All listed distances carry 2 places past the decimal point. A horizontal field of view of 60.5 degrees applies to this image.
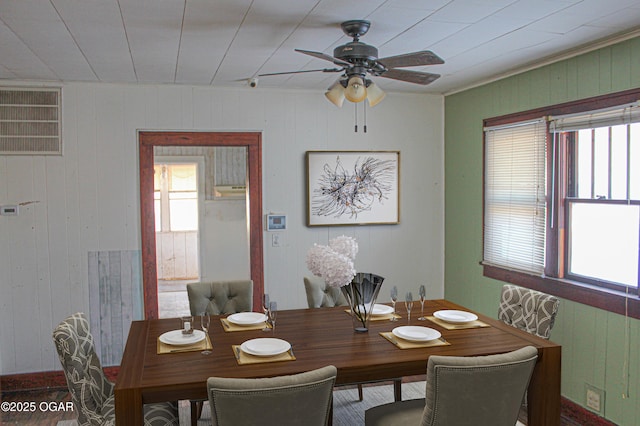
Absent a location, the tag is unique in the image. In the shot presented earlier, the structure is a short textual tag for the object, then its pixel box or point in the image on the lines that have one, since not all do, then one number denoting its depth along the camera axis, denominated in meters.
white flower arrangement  2.62
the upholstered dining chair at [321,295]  3.65
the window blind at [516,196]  3.75
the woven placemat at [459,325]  2.88
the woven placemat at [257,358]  2.33
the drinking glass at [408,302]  2.95
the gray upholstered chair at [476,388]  2.06
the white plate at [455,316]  2.93
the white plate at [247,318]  2.92
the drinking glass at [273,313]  2.77
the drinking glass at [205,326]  2.67
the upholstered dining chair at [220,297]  3.43
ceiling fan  2.51
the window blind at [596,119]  2.99
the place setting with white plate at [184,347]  2.50
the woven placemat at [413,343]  2.55
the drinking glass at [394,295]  3.00
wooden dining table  2.12
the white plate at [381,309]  3.12
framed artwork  4.68
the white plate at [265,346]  2.38
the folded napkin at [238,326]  2.85
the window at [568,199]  3.14
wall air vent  4.06
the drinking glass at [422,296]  3.05
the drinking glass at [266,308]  2.80
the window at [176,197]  7.96
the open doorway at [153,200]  4.34
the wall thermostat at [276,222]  4.59
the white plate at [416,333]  2.59
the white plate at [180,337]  2.55
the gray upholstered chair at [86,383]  2.41
